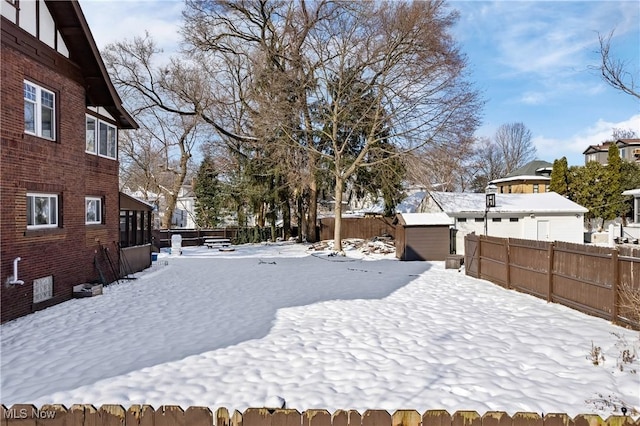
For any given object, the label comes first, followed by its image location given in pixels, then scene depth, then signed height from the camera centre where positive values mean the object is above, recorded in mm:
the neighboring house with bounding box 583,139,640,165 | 48812 +8768
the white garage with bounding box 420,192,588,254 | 22797 -76
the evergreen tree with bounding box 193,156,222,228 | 38000 +2350
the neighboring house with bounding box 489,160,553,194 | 40594 +3873
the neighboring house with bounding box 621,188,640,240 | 26328 -533
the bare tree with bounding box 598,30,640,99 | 10680 +3883
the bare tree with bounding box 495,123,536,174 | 53125 +9923
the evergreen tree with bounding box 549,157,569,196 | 36062 +3653
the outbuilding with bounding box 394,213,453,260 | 18955 -1018
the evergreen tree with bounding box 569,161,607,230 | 34594 +2684
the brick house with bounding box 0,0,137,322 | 8070 +1514
